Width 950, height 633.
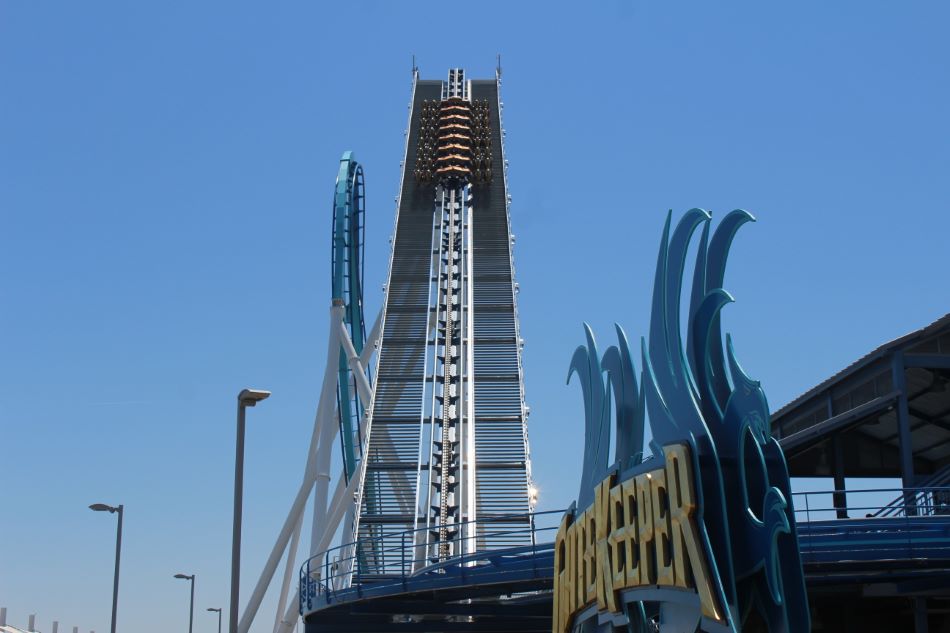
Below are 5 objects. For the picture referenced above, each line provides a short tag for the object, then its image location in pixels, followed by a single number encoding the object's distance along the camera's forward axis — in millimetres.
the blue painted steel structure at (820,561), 16781
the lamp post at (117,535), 23703
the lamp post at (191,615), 36312
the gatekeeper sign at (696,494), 13078
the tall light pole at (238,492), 15266
